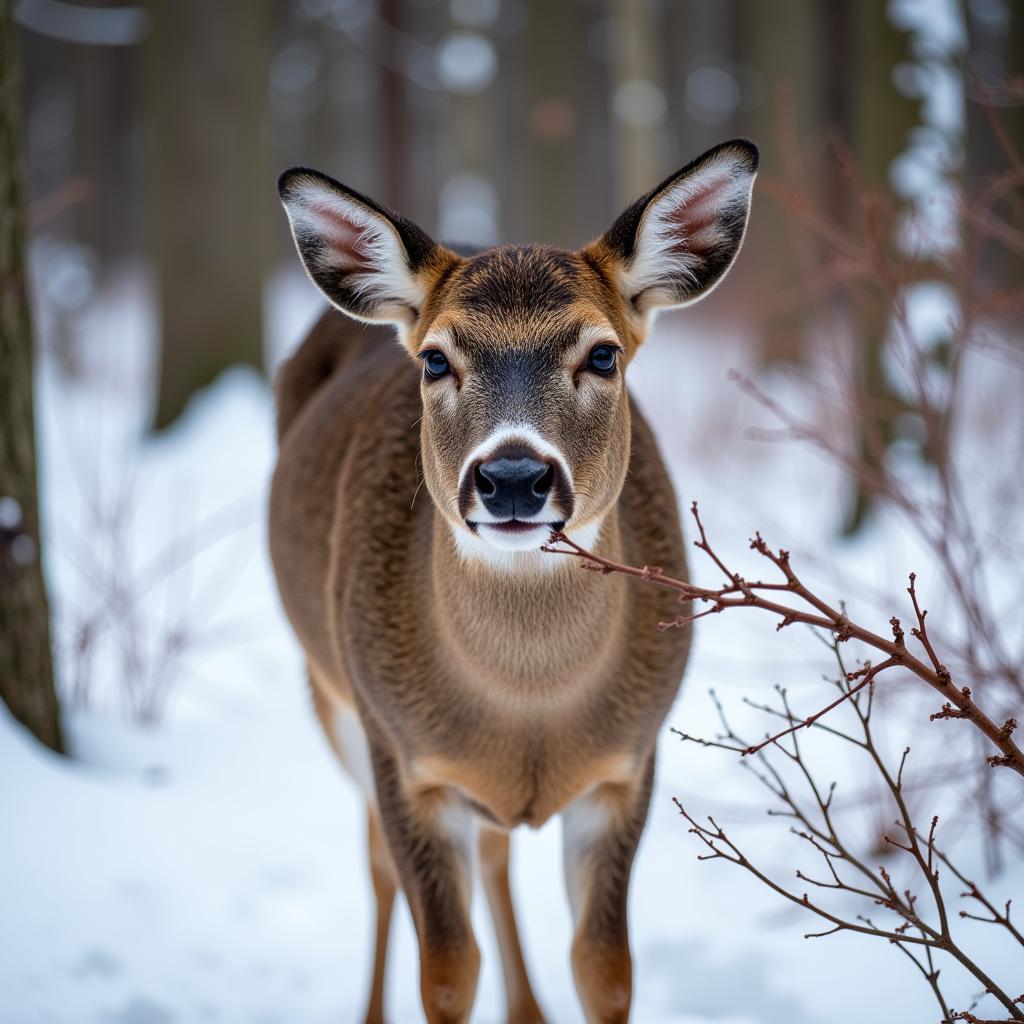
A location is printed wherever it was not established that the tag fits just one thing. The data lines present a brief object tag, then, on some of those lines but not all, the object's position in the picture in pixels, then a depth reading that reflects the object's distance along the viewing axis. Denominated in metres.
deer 5.13
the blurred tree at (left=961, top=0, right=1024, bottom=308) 6.72
